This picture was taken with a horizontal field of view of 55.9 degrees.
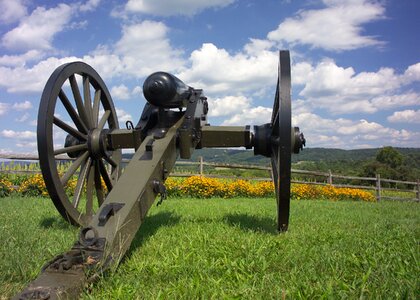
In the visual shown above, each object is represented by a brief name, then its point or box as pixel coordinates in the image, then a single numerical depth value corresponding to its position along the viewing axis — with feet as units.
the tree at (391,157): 187.52
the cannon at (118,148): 8.40
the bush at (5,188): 39.47
